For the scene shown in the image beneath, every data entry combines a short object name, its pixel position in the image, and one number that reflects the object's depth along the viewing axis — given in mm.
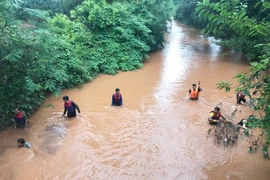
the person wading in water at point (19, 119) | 8039
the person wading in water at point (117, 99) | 10062
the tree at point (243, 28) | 3264
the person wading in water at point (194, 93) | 10875
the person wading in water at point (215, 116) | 8891
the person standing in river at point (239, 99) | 10663
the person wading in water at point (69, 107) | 8961
